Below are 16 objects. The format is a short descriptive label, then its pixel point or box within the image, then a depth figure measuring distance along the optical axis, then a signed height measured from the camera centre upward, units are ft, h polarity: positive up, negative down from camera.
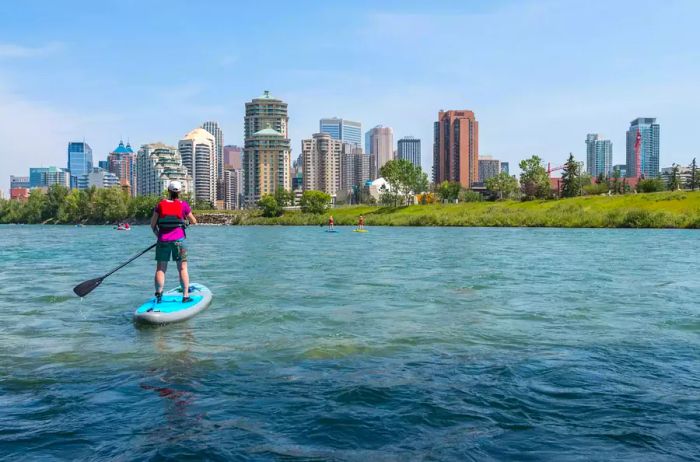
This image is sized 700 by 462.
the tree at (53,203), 571.69 +6.14
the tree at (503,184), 533.55 +18.98
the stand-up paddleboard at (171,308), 41.63 -7.30
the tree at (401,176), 538.06 +27.24
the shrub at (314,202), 536.83 +4.39
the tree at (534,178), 468.34 +21.34
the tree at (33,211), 569.23 -1.41
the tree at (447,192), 619.14 +14.14
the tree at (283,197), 566.77 +9.68
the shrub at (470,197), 561.84 +7.88
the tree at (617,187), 490.49 +14.10
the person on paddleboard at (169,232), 43.06 -1.73
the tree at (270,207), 523.29 +0.21
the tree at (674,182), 474.25 +17.52
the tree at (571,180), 465.47 +19.61
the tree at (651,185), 444.80 +13.84
